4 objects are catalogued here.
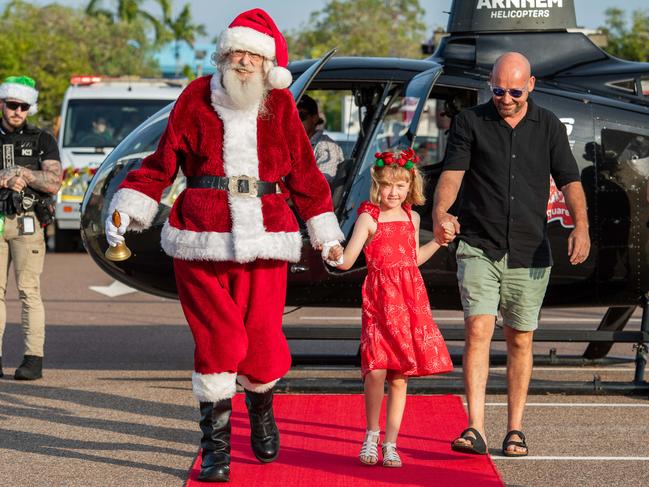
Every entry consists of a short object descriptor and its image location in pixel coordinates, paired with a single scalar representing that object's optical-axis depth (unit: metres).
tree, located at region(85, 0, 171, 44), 62.28
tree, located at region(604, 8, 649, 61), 43.75
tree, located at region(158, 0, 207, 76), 62.28
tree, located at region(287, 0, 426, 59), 56.28
